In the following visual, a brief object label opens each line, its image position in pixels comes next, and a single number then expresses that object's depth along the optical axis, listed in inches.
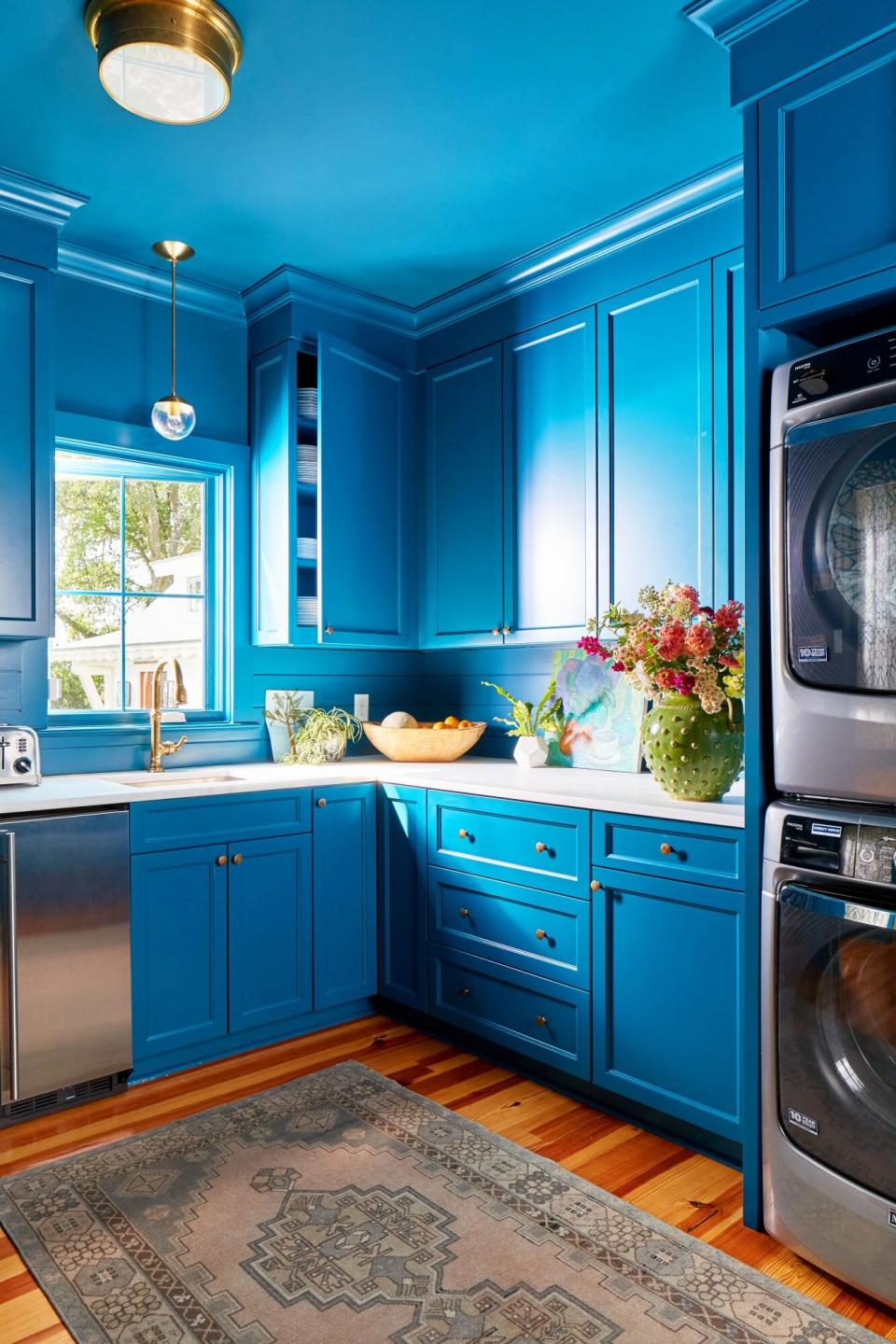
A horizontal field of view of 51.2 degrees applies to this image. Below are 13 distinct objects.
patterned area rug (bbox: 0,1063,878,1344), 65.8
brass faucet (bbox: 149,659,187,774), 127.4
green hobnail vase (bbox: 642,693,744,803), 91.0
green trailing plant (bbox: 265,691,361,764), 136.0
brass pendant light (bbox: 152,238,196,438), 120.3
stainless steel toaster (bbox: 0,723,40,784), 107.7
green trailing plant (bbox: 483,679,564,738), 130.1
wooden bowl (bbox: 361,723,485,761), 134.6
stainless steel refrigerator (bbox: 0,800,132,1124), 97.0
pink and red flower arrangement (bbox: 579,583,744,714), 90.0
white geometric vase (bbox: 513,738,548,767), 127.9
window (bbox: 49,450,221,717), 129.6
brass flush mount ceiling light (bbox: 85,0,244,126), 79.0
